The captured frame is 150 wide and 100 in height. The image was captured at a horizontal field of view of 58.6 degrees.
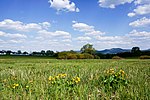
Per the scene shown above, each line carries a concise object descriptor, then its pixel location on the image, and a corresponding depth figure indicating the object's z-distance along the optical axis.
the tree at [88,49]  56.24
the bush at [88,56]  36.07
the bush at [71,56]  34.02
